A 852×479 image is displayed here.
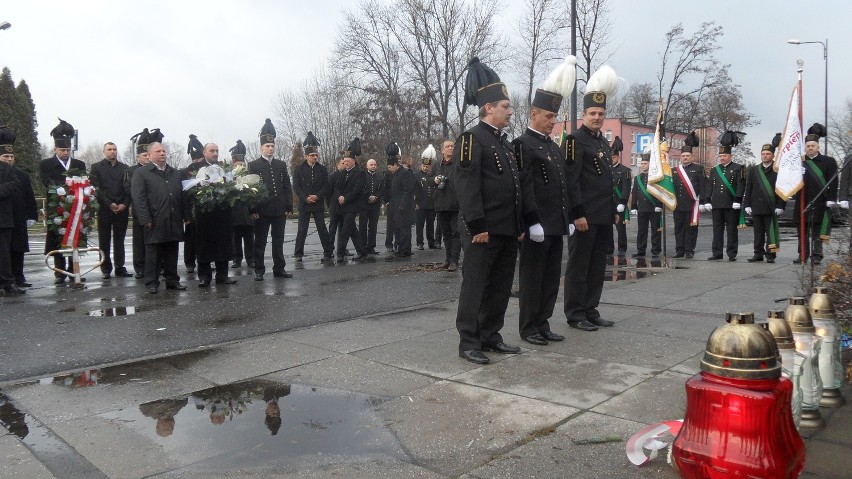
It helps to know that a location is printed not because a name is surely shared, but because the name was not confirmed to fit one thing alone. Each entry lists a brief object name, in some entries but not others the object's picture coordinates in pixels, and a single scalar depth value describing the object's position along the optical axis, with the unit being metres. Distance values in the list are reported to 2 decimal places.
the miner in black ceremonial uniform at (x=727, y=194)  13.46
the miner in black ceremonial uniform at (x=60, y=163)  11.29
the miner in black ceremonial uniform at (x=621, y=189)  14.38
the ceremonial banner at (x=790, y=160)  7.80
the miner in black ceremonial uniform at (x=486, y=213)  5.45
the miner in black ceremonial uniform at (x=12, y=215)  9.77
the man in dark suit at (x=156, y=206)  9.50
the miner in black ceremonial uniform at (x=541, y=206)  6.09
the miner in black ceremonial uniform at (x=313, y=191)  13.79
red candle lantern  2.04
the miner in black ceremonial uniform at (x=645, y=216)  14.41
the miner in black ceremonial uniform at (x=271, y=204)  11.14
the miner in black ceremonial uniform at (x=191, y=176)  10.92
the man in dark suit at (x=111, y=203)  11.73
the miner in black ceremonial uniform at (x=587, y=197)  6.72
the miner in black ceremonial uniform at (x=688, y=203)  13.84
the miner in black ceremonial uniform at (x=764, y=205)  12.47
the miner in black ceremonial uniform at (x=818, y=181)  11.74
